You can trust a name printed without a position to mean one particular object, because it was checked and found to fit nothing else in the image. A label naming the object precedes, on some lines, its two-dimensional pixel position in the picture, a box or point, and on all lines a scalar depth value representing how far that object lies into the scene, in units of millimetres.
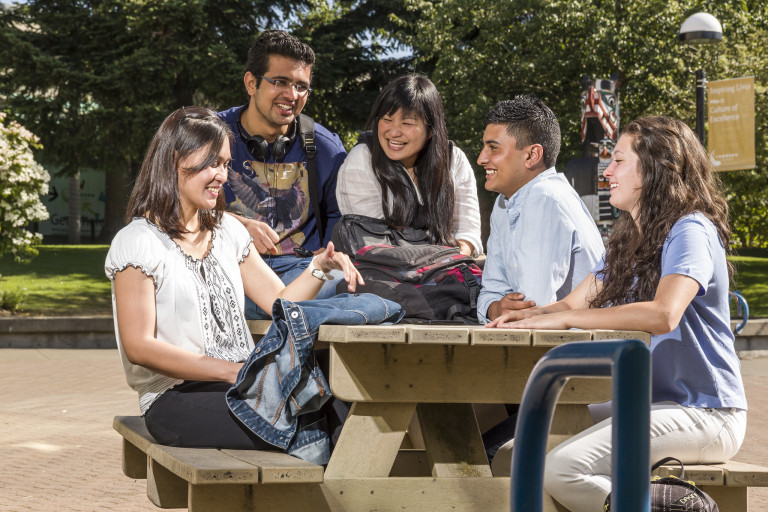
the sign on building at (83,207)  43719
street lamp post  13633
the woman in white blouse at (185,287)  3301
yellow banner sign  14023
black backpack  3875
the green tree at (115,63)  22156
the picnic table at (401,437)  2877
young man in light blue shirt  3801
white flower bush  14336
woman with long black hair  4570
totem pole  11711
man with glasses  4992
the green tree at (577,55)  21766
